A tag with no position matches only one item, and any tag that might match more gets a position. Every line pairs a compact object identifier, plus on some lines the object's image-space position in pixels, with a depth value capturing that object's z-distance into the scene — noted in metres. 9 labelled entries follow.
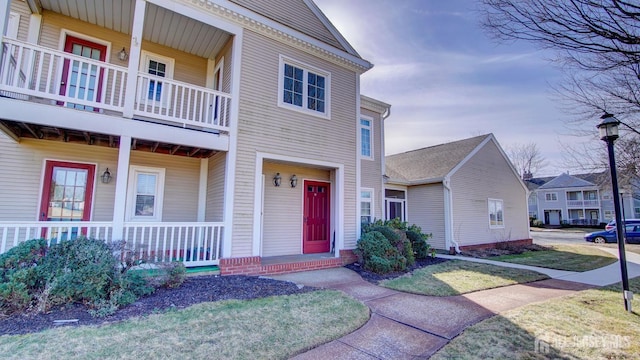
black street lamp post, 5.58
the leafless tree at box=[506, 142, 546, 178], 40.84
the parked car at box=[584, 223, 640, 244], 20.61
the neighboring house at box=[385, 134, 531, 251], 14.39
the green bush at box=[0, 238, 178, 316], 4.31
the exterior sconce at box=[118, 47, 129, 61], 7.89
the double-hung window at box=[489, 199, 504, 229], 16.36
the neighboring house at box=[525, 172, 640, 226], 37.41
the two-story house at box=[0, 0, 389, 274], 6.39
